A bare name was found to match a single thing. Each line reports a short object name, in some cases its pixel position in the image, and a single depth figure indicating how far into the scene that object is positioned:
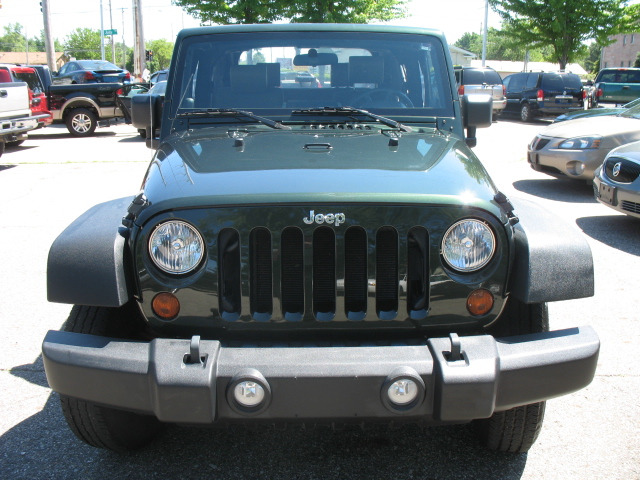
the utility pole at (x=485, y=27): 39.78
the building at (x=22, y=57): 96.44
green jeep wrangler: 2.27
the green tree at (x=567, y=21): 28.09
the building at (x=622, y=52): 64.00
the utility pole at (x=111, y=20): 56.92
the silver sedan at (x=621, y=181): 6.84
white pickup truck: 12.62
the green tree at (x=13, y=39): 127.24
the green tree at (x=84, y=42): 90.25
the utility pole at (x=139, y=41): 30.41
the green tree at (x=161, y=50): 89.29
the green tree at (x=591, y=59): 100.25
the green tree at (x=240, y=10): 24.00
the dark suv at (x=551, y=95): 20.72
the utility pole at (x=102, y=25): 49.81
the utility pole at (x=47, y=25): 25.39
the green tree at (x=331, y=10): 23.81
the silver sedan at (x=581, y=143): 8.97
